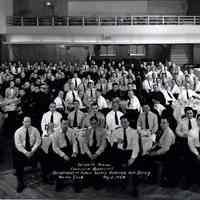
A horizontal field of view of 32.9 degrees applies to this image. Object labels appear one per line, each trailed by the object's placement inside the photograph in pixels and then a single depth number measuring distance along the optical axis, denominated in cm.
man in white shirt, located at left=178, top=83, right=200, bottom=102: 832
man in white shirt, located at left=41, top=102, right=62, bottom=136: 618
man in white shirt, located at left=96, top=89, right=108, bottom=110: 790
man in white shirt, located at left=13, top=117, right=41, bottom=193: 501
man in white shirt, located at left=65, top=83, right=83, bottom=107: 830
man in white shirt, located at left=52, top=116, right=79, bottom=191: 487
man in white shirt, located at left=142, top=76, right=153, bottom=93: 1018
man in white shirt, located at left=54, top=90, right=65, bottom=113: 769
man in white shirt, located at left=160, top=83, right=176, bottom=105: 873
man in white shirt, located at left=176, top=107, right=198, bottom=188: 497
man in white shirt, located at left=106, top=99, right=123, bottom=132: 647
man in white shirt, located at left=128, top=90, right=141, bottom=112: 754
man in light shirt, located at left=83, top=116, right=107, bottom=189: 495
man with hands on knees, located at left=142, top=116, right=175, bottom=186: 503
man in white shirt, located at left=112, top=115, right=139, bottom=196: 483
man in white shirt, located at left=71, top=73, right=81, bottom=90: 1050
